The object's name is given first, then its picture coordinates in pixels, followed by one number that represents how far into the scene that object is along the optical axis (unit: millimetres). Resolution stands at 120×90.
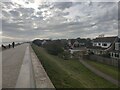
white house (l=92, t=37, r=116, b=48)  23679
